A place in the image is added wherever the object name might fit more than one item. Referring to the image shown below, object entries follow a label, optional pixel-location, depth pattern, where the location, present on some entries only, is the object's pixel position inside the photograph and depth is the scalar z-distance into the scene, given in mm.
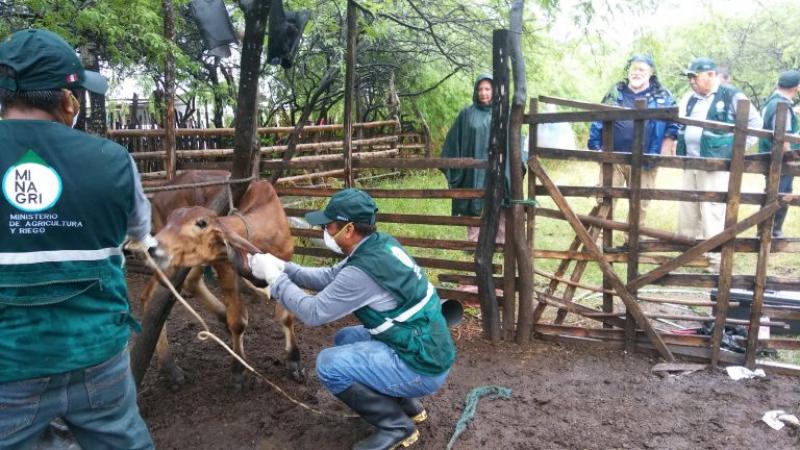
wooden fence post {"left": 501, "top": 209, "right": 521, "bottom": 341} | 5180
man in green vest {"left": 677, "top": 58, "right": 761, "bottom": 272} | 6352
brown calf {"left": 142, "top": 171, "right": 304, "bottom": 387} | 3439
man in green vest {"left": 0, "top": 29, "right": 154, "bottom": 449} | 1980
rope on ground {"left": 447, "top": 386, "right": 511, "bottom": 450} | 3809
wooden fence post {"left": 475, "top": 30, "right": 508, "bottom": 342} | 4965
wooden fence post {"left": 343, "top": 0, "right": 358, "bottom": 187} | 5680
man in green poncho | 6496
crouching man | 3254
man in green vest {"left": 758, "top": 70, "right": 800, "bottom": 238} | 6445
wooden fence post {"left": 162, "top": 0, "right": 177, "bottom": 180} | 6160
